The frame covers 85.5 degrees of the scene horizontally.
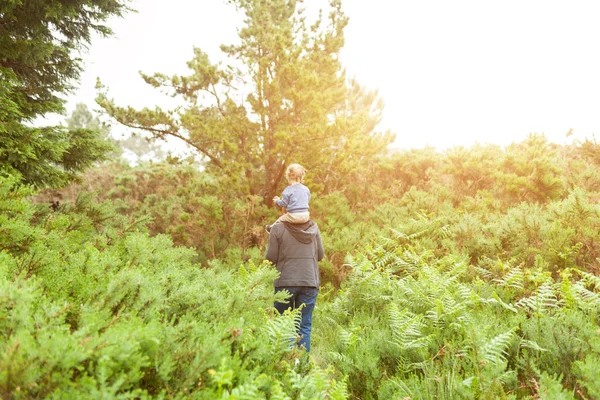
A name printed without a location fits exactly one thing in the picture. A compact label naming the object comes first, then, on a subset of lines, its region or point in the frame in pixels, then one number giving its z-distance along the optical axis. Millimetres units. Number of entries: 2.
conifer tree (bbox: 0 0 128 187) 4668
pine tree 8578
